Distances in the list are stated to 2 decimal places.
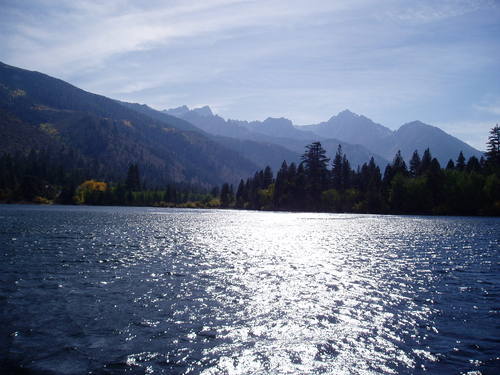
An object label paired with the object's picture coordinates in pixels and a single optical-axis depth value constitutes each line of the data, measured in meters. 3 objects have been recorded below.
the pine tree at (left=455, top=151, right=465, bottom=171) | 193.93
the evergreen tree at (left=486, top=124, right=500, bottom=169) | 172.25
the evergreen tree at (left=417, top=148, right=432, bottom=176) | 190.59
